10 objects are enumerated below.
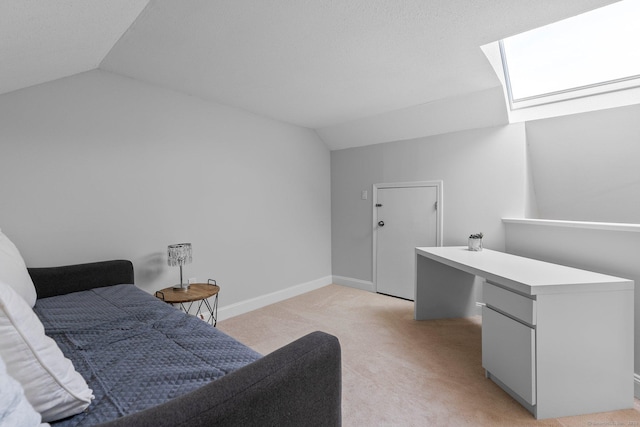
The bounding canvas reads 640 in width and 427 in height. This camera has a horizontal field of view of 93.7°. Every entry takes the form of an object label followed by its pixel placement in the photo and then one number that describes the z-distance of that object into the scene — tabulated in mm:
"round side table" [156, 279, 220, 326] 2203
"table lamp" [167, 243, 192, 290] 2389
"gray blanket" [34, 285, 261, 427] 927
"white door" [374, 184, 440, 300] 3449
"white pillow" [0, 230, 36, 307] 1445
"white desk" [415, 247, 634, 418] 1580
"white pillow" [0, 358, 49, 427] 554
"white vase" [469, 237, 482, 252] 2779
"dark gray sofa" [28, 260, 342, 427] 662
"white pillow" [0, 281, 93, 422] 739
